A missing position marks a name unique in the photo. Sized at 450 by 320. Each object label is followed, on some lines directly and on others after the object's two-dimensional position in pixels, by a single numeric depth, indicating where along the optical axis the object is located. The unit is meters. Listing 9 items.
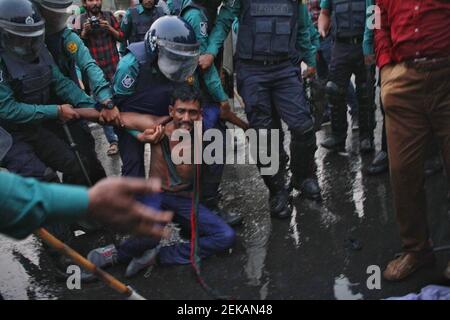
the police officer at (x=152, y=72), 3.38
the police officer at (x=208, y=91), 3.93
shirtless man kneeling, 3.38
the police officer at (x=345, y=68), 4.61
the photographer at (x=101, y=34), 5.89
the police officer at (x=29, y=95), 3.34
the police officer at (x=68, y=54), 3.76
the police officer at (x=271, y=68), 3.93
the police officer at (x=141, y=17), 5.92
